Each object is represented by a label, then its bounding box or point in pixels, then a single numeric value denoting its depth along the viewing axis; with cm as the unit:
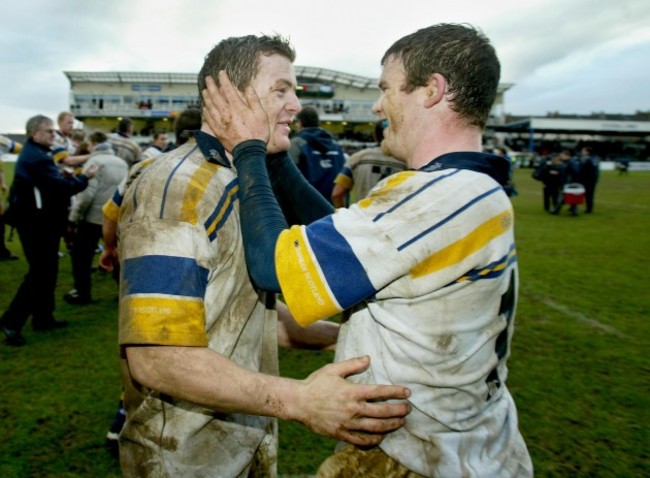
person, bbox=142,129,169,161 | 829
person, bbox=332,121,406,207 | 622
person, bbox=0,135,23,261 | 844
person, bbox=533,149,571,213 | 1573
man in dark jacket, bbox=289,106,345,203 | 667
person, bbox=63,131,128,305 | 647
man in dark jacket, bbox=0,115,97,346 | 543
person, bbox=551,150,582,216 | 1553
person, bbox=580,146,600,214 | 1558
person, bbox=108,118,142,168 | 805
